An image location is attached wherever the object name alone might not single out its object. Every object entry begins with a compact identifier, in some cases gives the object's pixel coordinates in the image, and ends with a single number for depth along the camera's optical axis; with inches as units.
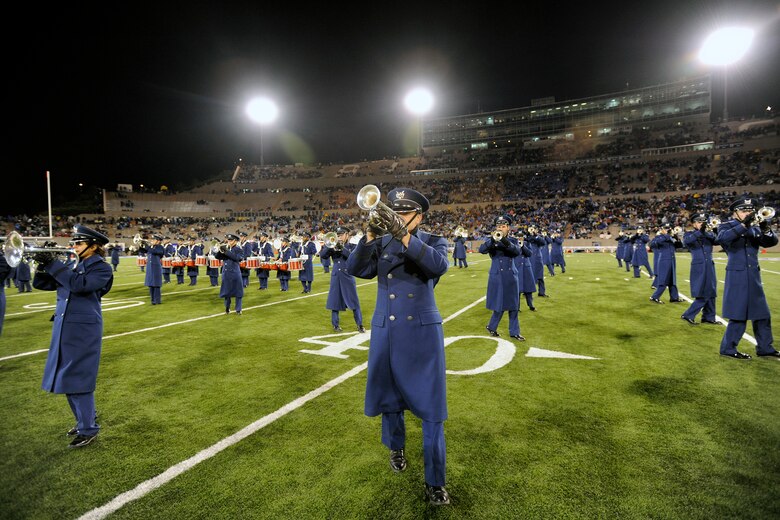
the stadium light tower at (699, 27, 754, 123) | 1480.1
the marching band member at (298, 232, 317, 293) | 547.7
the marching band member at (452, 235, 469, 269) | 870.0
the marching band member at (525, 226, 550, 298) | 461.4
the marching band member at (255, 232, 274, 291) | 596.4
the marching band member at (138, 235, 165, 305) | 447.7
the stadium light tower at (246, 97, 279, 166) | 2129.7
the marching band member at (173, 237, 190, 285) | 669.3
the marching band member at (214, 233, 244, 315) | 383.6
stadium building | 2228.1
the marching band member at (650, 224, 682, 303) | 408.8
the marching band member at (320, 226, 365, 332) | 315.3
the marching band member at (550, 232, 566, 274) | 708.3
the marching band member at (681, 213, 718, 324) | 308.5
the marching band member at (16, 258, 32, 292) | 572.0
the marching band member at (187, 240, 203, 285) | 647.1
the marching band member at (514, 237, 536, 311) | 371.2
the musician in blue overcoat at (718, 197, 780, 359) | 219.9
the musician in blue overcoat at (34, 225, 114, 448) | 138.8
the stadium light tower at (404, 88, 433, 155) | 2176.9
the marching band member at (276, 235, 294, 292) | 571.2
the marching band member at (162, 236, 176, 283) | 686.5
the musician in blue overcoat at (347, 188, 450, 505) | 105.8
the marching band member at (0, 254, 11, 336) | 186.4
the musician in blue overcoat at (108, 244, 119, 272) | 894.9
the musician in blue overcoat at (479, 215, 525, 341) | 279.7
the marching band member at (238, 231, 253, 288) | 637.8
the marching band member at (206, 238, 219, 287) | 671.1
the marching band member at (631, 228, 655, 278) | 626.5
